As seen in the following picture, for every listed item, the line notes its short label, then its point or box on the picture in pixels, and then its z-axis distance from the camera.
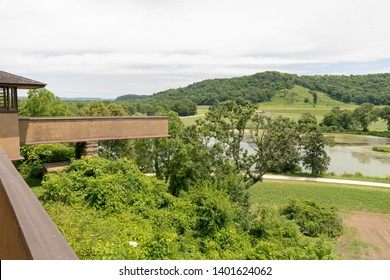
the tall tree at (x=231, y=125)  20.38
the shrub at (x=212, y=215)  10.23
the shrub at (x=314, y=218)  16.72
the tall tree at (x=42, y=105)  24.67
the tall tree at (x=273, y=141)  21.62
